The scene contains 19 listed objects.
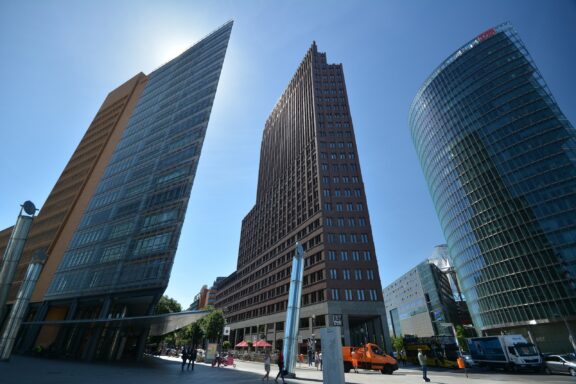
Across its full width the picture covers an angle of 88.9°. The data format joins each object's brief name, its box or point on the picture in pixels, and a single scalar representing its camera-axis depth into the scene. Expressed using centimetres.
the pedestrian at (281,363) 1781
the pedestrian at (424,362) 1808
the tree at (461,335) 8906
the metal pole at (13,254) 2556
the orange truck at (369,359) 2597
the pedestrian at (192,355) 2470
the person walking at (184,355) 2460
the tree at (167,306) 6401
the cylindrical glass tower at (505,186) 6431
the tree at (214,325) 7019
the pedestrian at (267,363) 1848
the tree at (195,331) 7549
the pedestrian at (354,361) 2799
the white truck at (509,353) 2726
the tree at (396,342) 9866
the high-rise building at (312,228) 5497
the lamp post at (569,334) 5452
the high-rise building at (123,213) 3762
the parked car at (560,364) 2520
